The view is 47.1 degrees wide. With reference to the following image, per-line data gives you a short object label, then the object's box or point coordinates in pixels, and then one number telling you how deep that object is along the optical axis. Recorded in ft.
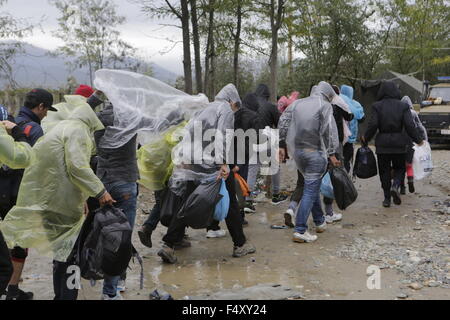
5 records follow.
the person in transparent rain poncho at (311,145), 20.08
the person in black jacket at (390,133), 25.22
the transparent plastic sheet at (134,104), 14.69
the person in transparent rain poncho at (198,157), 17.40
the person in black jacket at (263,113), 26.61
